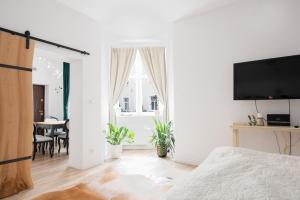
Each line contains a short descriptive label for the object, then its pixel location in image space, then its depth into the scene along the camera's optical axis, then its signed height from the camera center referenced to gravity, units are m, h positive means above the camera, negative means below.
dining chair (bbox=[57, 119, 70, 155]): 4.88 -0.74
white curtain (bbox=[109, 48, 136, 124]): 4.85 +0.79
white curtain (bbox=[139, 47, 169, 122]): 4.83 +0.81
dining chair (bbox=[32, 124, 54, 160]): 4.34 -0.76
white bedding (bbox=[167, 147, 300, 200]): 1.01 -0.42
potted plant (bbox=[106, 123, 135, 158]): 4.29 -0.72
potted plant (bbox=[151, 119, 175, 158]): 4.27 -0.70
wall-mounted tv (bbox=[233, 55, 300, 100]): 2.65 +0.35
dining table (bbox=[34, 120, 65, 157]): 4.86 -0.49
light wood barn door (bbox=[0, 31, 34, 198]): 2.49 -0.12
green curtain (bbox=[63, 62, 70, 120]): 7.04 +0.53
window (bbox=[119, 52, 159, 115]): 5.21 +0.26
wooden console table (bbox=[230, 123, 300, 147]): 2.55 -0.31
